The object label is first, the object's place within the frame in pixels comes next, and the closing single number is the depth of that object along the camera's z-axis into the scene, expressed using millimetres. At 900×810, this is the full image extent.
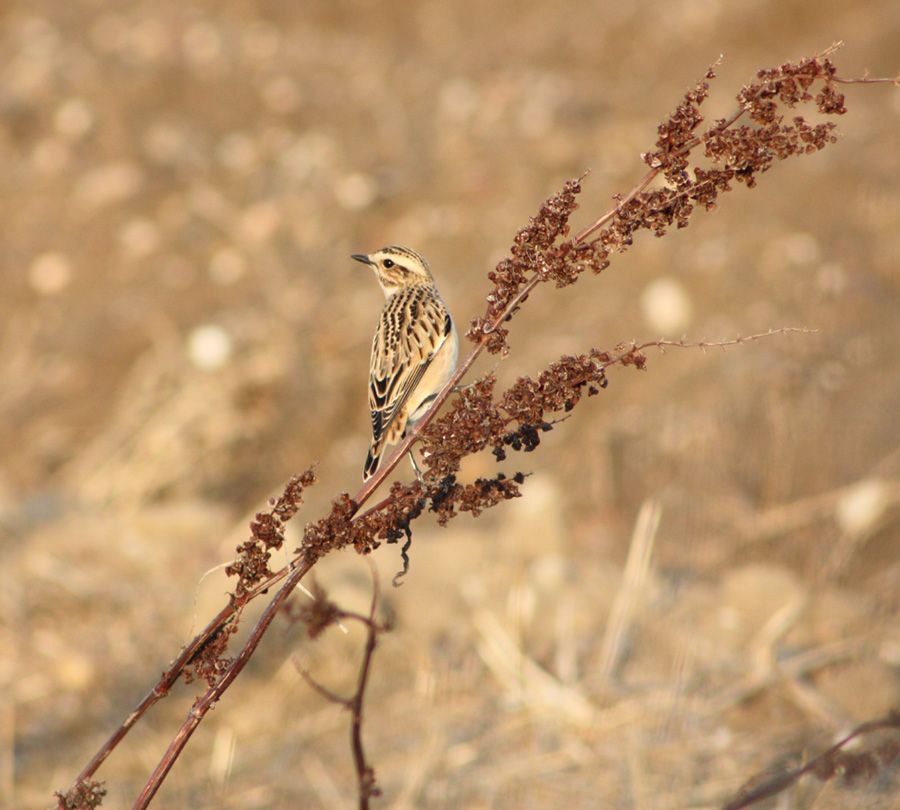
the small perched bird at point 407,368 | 8266
